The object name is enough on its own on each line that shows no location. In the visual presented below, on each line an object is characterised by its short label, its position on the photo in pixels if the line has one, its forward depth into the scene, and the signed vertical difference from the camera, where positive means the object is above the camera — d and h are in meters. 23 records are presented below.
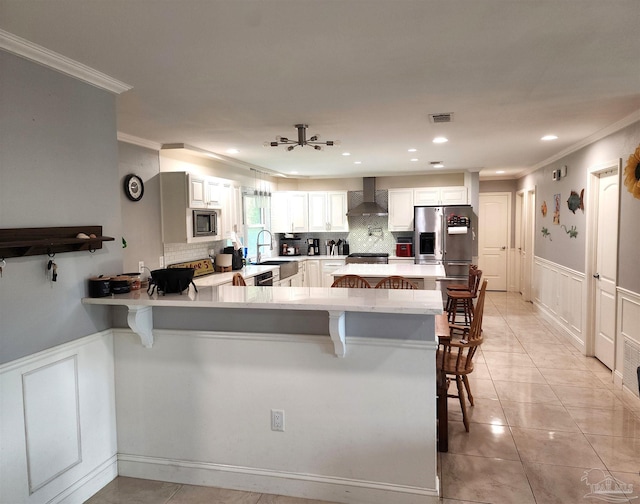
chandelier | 3.95 +0.88
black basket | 2.62 -0.30
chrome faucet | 7.49 -0.25
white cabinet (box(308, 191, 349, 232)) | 8.16 +0.35
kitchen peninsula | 2.38 -0.94
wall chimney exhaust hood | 7.90 +0.45
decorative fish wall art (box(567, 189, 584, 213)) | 5.14 +0.30
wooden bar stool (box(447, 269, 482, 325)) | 5.68 -0.90
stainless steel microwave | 4.94 +0.10
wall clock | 4.29 +0.46
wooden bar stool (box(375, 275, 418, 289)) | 4.02 -0.52
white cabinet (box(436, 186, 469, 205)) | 7.54 +0.55
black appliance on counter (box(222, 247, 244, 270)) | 5.99 -0.36
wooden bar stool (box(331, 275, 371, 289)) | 4.22 -0.52
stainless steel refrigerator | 7.20 -0.17
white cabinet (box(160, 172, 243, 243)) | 4.78 +0.33
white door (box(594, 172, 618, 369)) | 4.33 -0.49
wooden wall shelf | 2.05 -0.04
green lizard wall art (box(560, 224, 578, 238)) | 5.38 -0.08
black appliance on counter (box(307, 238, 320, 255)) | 8.44 -0.32
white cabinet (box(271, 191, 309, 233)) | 8.14 +0.37
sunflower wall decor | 3.66 +0.44
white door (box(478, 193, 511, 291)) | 9.37 -0.22
